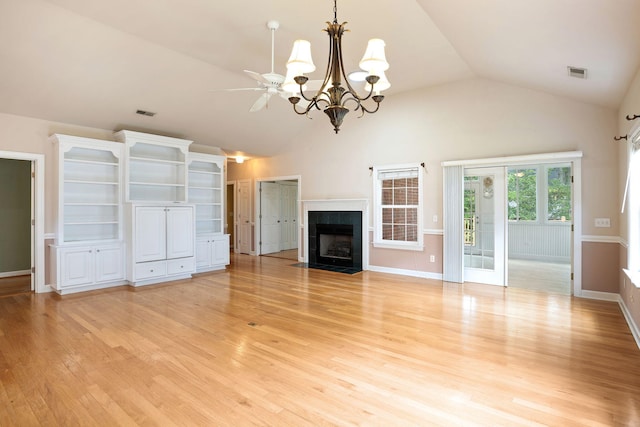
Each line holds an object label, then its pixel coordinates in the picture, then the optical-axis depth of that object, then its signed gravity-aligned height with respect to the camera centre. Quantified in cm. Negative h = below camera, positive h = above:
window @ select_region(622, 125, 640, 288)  346 +4
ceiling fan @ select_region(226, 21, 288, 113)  361 +143
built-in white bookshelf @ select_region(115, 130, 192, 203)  594 +88
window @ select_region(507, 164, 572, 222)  829 +45
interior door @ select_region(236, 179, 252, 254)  950 -13
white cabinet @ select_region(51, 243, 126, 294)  514 -86
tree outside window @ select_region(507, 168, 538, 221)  862 +46
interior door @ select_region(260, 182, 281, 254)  933 -13
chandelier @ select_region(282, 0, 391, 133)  274 +120
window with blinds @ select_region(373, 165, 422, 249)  643 +12
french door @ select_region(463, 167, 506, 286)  555 -24
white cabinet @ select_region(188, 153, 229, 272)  702 +10
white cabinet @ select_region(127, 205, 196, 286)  568 -53
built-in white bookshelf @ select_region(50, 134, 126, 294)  523 -4
